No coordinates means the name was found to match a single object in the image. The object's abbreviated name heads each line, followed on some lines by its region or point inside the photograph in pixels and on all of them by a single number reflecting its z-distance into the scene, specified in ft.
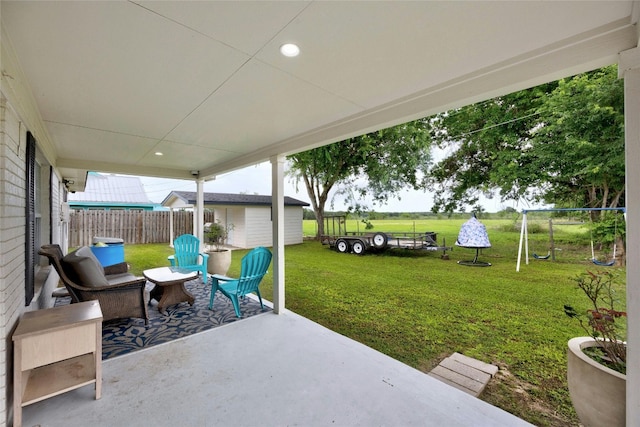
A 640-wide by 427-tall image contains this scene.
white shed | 39.65
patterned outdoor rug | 10.01
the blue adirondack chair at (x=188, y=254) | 19.29
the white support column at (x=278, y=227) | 13.12
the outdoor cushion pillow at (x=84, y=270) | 10.34
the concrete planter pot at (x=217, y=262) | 22.86
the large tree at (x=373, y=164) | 37.83
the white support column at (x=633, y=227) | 4.73
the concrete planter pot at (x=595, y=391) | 5.27
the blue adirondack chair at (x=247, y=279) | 12.69
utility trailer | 31.89
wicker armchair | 10.21
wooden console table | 5.77
